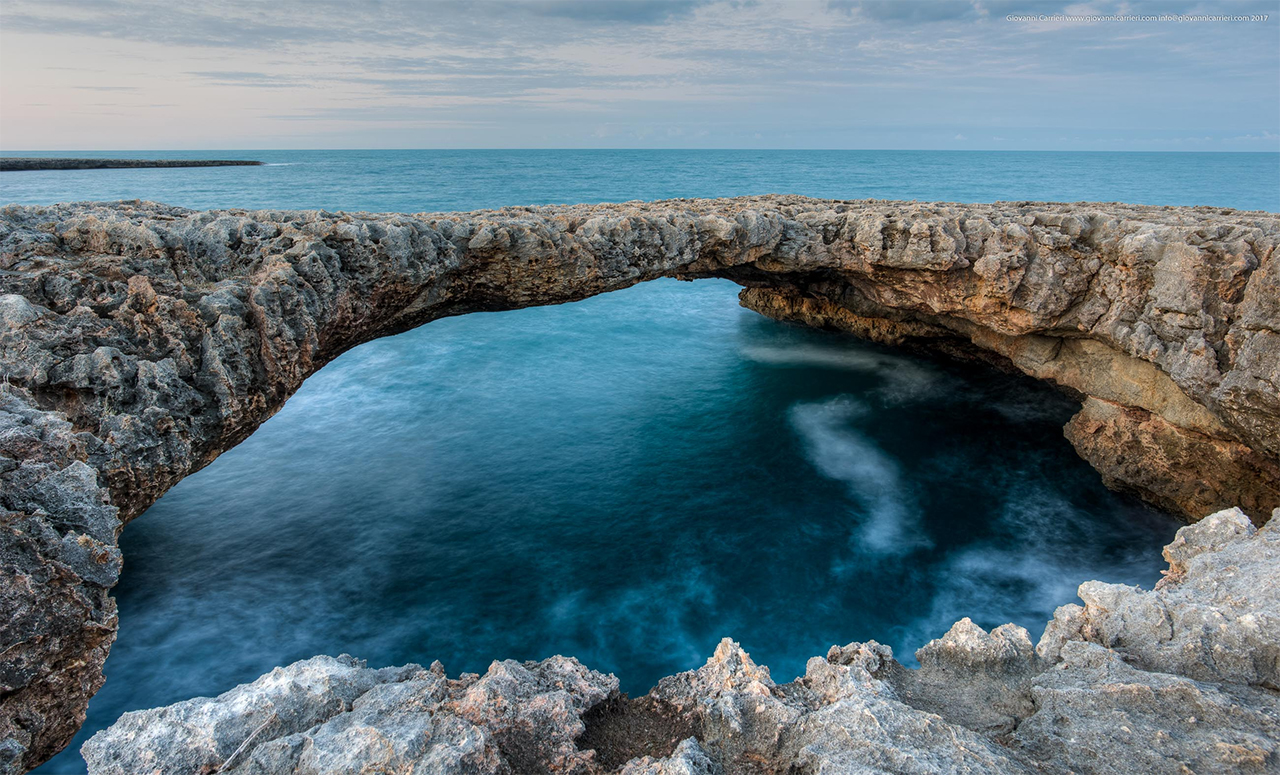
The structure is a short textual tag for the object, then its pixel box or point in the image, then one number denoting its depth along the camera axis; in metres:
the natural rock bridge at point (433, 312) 4.95
